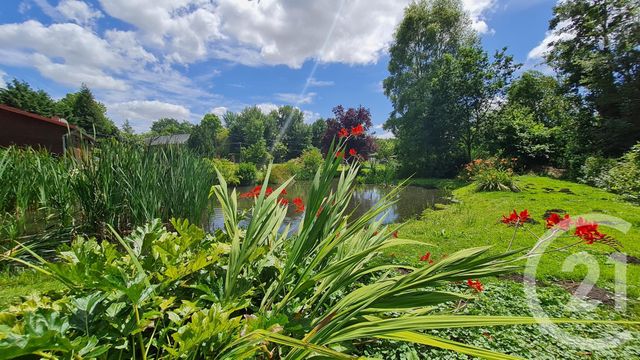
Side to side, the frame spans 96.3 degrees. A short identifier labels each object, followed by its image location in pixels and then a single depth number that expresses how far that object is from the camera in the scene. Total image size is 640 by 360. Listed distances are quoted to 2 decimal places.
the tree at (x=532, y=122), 11.66
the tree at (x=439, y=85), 13.70
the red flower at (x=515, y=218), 1.74
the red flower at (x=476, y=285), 1.69
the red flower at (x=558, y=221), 1.50
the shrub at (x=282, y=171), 15.84
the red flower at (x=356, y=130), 1.75
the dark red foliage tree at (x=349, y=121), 20.77
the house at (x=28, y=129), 11.70
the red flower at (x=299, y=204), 2.54
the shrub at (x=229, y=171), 12.77
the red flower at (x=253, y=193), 2.55
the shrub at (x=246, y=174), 16.31
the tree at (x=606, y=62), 9.98
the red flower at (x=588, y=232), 1.44
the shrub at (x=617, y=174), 6.23
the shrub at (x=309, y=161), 17.15
